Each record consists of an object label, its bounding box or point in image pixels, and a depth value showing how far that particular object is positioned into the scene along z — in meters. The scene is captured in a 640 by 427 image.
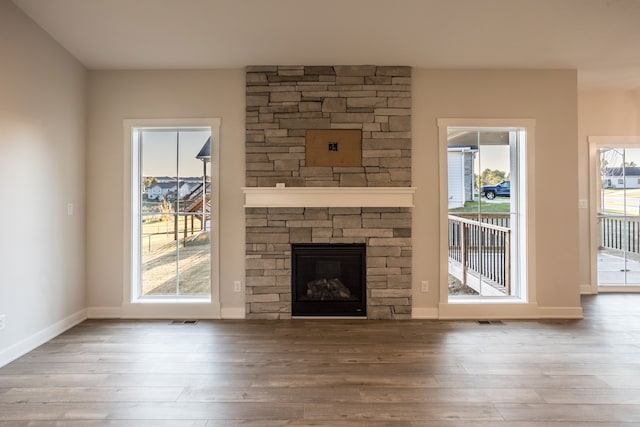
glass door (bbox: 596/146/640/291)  4.72
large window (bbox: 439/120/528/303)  3.83
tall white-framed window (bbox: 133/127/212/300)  3.82
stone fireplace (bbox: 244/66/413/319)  3.67
